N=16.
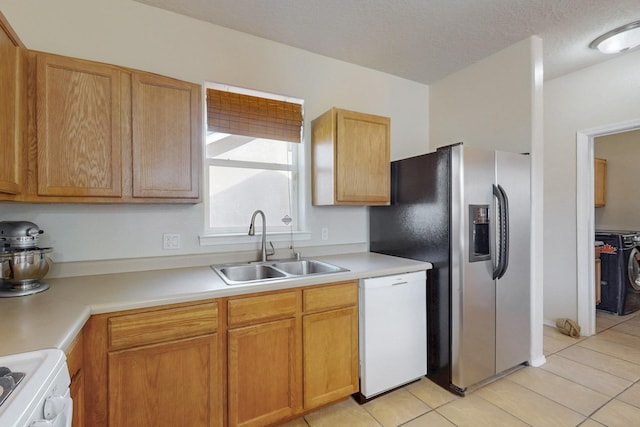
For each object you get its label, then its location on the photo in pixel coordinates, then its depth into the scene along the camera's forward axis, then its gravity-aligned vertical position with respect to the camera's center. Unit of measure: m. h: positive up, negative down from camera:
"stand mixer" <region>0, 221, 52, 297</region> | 1.34 -0.21
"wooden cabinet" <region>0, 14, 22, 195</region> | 1.26 +0.44
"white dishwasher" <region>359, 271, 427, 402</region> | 1.92 -0.82
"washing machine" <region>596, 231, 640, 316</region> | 3.42 -0.73
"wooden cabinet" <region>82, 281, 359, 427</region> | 1.29 -0.75
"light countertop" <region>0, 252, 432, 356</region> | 0.99 -0.39
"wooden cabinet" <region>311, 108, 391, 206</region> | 2.26 +0.42
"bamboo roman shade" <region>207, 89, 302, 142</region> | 2.19 +0.75
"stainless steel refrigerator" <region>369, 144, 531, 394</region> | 2.02 -0.31
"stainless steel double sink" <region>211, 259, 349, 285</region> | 2.04 -0.41
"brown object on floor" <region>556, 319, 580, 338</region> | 2.89 -1.16
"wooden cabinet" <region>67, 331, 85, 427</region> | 1.08 -0.63
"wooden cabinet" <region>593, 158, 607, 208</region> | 4.09 +0.39
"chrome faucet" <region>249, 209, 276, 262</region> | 2.19 -0.14
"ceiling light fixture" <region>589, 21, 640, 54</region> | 2.23 +1.34
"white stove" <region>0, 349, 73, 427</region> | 0.62 -0.41
